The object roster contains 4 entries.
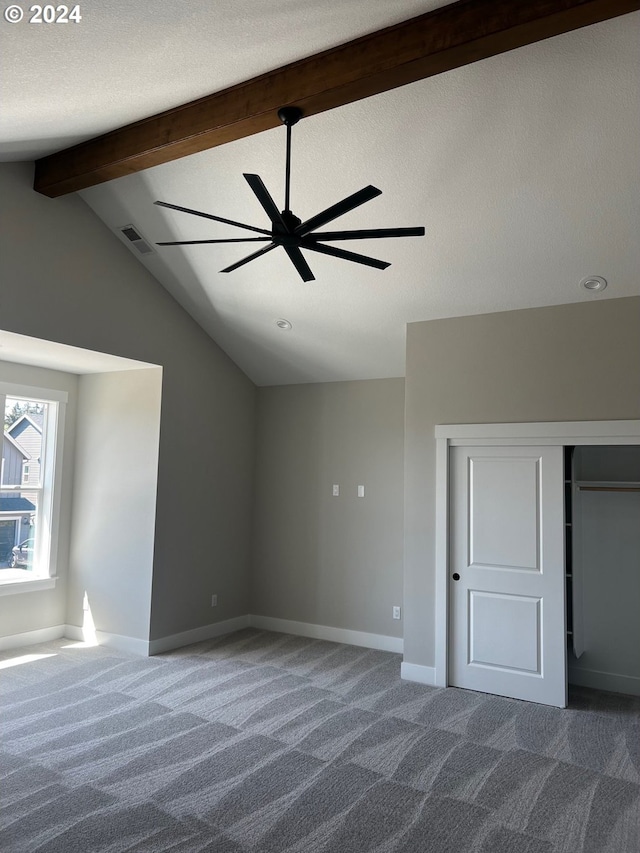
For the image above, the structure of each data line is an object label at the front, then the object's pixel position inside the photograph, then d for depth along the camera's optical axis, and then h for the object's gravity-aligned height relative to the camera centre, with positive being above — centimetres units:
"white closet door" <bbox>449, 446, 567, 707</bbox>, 440 -55
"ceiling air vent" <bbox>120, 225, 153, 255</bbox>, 489 +201
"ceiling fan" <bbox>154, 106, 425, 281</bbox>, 267 +123
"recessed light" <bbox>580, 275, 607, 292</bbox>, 420 +150
